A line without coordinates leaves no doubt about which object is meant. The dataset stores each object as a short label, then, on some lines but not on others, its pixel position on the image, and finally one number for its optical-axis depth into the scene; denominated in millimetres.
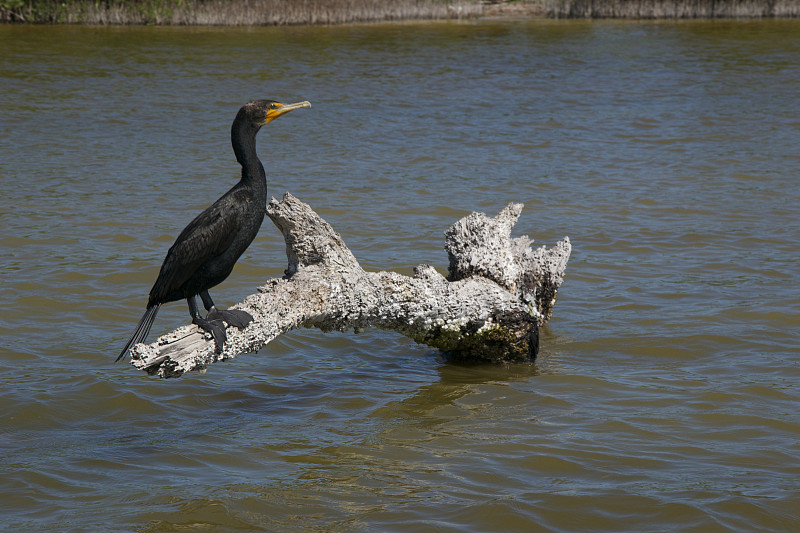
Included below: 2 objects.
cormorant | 8187
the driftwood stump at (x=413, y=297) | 8023
